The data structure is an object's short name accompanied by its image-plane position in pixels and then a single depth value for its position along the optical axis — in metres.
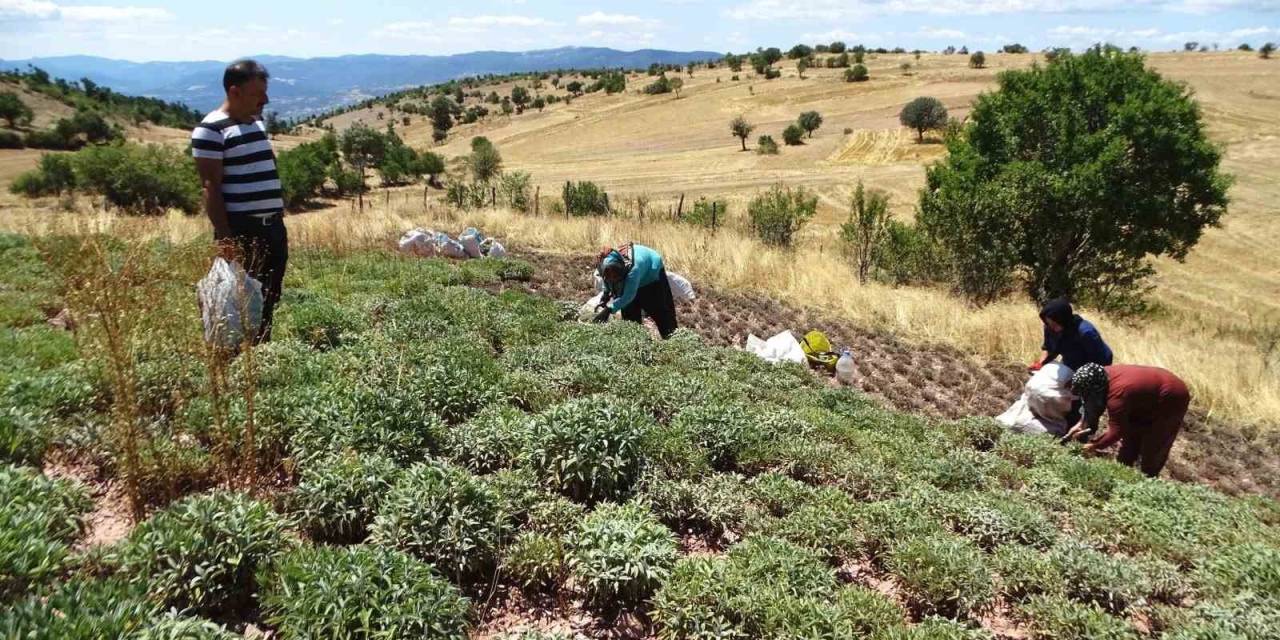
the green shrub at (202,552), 2.47
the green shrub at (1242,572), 3.25
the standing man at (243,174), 4.43
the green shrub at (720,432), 4.38
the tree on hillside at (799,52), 98.38
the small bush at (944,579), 3.12
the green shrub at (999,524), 3.71
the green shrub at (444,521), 2.90
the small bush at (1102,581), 3.19
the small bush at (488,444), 3.82
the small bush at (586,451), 3.64
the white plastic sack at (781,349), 7.27
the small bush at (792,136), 51.53
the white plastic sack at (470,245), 11.23
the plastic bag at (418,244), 10.80
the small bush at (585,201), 19.61
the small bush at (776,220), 16.39
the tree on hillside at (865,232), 13.97
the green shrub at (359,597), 2.33
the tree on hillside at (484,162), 43.50
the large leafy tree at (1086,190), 14.09
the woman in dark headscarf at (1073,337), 5.60
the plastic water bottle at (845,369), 7.33
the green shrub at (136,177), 20.19
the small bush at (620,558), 2.93
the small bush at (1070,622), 2.88
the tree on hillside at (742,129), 52.69
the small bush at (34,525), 2.28
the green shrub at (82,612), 1.93
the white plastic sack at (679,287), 7.85
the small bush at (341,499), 3.06
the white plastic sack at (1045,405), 5.89
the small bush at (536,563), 3.01
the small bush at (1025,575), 3.22
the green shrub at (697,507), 3.66
